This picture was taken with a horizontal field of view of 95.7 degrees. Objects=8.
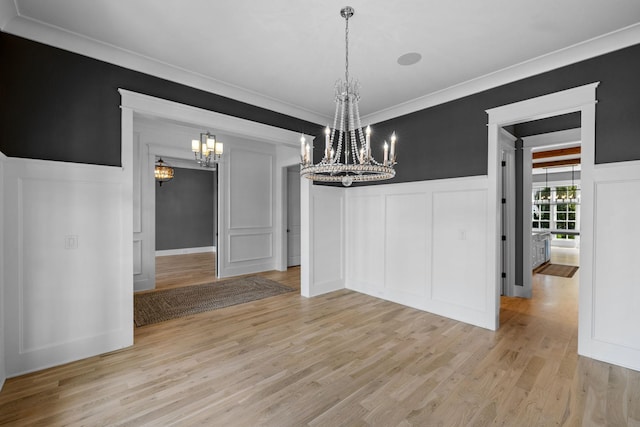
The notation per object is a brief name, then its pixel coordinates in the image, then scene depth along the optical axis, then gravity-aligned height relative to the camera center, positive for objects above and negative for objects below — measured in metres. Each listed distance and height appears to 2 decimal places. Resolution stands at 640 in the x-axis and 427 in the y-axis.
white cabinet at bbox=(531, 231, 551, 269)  6.98 -0.95
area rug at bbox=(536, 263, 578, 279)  6.46 -1.42
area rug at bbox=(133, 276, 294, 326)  3.96 -1.41
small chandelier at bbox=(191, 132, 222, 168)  4.89 +1.07
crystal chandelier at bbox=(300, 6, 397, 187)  2.11 +0.36
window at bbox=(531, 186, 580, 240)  10.99 +0.03
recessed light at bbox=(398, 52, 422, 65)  2.98 +1.61
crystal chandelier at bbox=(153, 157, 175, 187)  7.04 +0.96
